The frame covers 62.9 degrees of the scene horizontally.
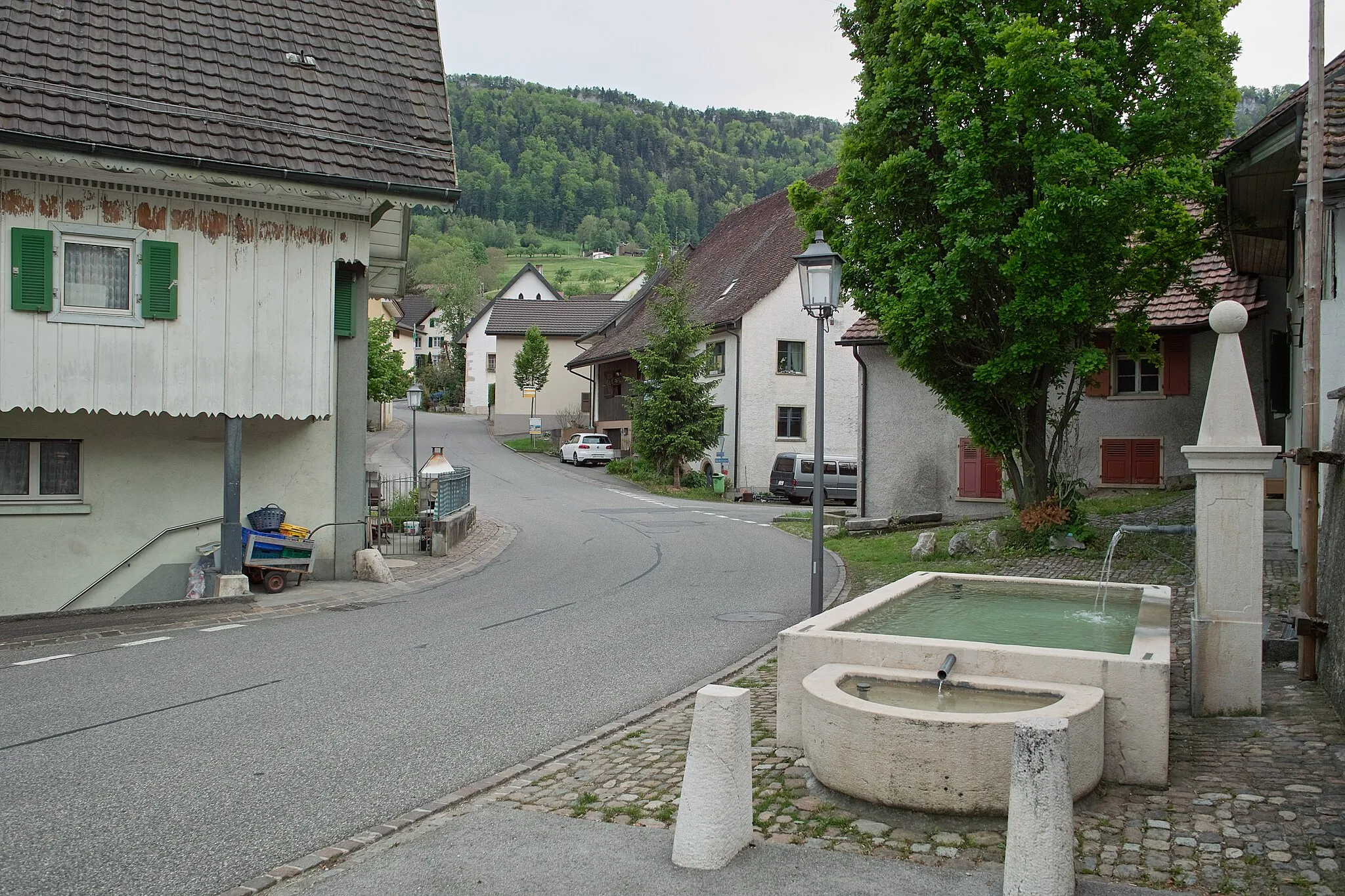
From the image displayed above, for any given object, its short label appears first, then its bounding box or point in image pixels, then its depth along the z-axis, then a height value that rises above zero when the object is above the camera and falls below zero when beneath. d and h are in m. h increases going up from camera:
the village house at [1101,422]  22.47 +0.58
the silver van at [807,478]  34.16 -1.04
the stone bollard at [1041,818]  4.57 -1.55
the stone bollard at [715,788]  5.17 -1.64
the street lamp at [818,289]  10.56 +1.50
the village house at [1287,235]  11.54 +3.14
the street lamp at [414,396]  36.47 +1.53
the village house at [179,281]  13.73 +2.10
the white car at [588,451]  48.47 -0.37
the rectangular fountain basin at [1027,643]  6.18 -1.36
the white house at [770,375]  38.41 +2.48
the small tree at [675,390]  37.31 +1.83
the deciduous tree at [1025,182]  15.48 +3.88
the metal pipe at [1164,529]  10.62 -0.81
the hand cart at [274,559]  15.21 -1.67
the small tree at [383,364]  43.34 +3.15
